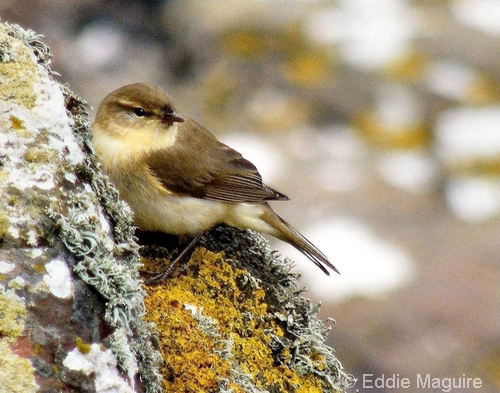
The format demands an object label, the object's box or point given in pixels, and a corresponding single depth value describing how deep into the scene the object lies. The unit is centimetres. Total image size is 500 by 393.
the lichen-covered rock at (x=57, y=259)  589
